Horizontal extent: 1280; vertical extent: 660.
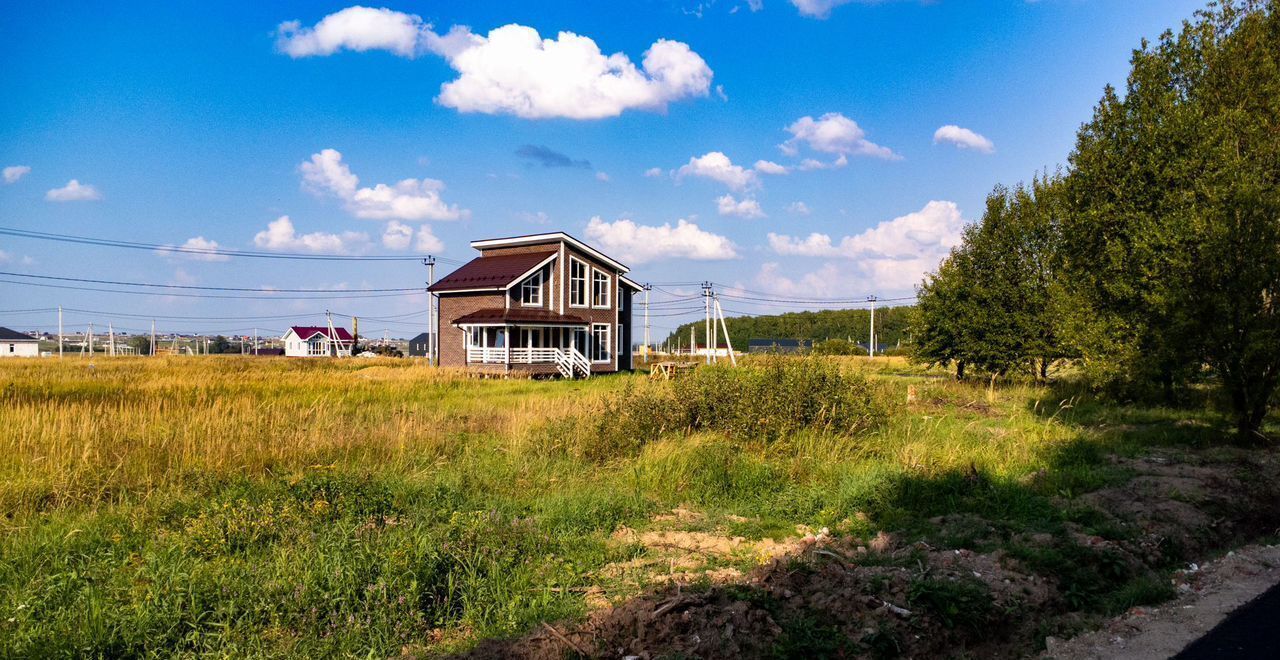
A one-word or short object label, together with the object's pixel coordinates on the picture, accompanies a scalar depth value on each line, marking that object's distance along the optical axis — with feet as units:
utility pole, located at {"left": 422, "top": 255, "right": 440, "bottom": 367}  131.34
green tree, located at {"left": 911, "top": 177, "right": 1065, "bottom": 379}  74.87
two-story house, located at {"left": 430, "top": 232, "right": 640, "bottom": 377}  110.22
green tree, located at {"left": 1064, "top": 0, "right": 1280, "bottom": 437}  38.81
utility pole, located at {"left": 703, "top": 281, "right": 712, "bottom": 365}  179.63
